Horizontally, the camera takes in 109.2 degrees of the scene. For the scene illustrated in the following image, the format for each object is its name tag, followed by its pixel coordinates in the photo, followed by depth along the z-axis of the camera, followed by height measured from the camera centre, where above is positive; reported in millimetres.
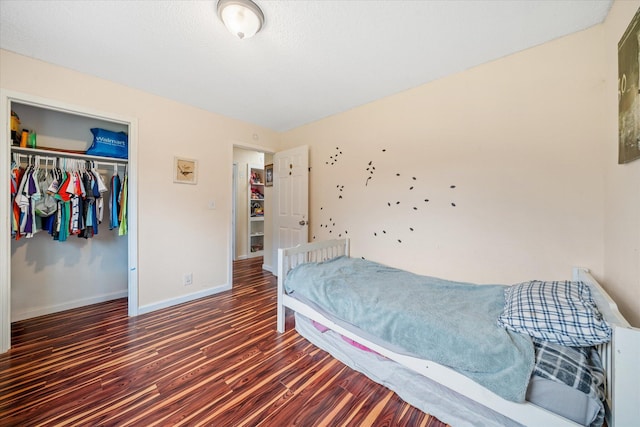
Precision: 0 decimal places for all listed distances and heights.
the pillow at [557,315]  1022 -498
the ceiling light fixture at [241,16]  1329 +1198
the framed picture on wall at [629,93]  1061 +611
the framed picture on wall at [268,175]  4043 +660
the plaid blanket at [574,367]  911 -658
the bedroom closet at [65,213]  2104 -28
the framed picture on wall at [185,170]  2674 +491
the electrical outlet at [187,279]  2781 -842
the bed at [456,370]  807 -841
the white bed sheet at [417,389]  1165 -1053
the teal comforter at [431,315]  1054 -627
